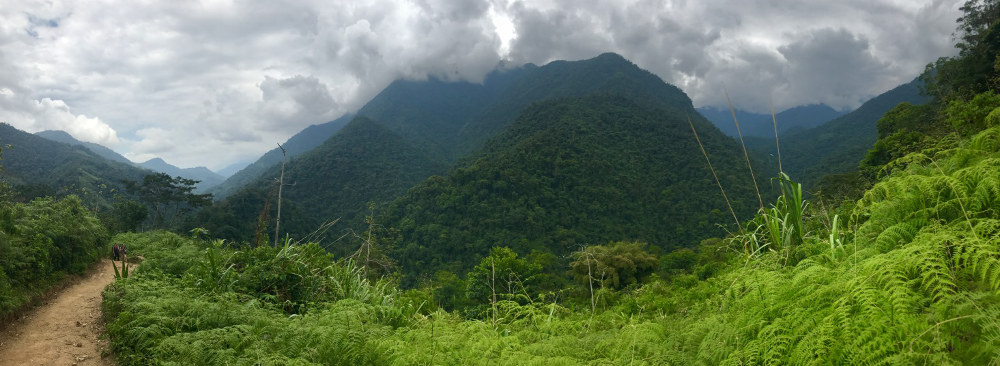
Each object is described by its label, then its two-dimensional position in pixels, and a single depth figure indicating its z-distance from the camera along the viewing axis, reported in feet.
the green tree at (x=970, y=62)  66.74
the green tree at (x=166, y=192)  150.00
